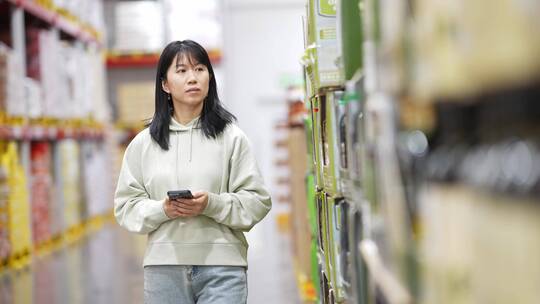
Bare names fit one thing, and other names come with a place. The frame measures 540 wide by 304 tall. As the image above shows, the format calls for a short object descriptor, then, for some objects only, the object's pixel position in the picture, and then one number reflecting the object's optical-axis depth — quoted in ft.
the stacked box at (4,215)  37.95
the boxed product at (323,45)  13.77
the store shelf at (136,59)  69.13
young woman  15.09
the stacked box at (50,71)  48.34
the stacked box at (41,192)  45.37
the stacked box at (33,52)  47.68
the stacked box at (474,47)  4.66
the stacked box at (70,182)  51.35
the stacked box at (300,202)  30.31
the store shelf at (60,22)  45.17
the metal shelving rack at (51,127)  41.31
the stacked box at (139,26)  65.96
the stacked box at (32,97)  44.17
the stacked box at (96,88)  60.05
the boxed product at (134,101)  67.47
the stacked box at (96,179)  57.90
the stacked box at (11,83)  39.53
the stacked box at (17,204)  39.55
